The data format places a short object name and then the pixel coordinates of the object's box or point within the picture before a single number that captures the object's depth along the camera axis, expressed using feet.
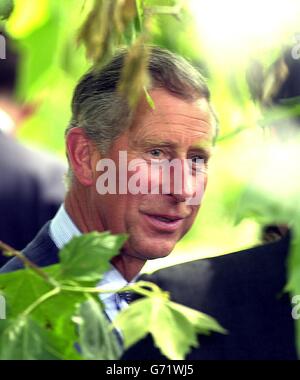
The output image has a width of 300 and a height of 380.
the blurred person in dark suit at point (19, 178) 20.46
